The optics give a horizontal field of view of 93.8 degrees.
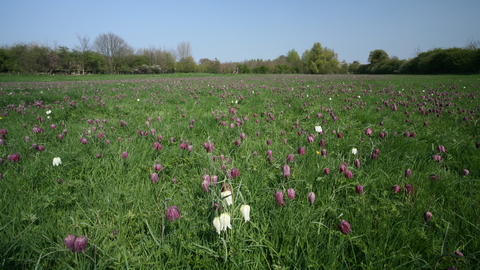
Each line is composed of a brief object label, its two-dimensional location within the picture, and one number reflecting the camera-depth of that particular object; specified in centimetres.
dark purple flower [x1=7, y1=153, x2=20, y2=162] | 231
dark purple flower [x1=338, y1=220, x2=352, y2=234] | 138
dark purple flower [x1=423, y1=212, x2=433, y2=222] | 150
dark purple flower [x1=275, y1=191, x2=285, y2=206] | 159
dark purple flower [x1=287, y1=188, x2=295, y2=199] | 164
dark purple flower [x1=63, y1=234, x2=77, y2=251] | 117
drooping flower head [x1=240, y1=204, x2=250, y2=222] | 137
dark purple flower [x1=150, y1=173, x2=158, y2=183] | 198
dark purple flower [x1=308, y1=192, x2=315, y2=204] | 164
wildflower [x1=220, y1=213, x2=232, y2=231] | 124
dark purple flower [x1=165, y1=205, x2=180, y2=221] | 135
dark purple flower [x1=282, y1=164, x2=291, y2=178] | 183
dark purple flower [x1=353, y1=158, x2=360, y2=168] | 224
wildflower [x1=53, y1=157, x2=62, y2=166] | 228
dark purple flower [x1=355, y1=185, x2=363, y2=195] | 180
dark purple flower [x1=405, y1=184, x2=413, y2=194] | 179
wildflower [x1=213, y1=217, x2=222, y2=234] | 125
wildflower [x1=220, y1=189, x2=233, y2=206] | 140
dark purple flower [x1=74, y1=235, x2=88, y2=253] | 118
